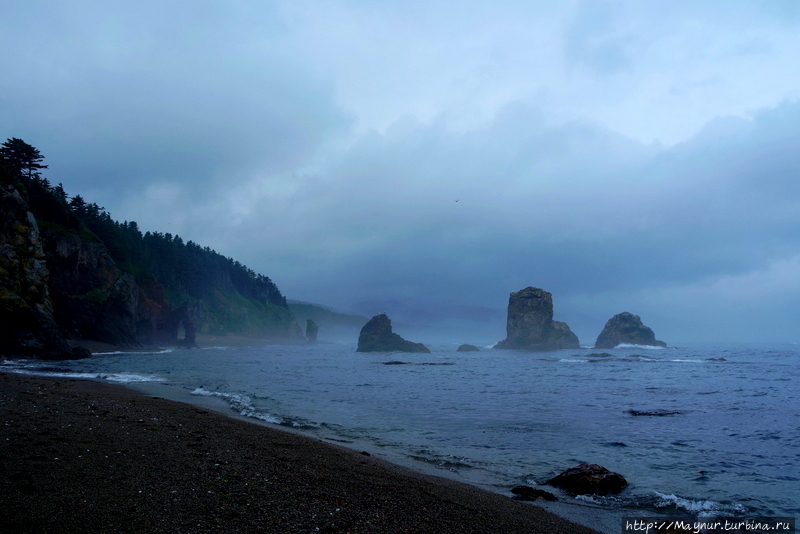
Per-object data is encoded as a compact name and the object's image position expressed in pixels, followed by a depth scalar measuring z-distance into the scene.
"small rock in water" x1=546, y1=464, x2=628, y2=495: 10.71
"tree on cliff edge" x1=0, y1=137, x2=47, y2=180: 60.00
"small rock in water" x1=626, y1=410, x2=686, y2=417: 22.39
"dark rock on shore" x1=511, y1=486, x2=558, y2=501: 10.05
